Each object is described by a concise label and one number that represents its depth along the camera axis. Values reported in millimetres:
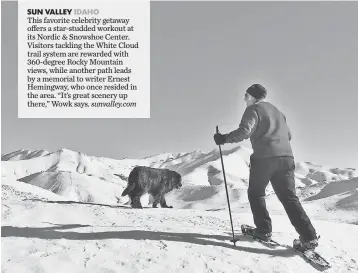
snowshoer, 5379
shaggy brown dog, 9867
